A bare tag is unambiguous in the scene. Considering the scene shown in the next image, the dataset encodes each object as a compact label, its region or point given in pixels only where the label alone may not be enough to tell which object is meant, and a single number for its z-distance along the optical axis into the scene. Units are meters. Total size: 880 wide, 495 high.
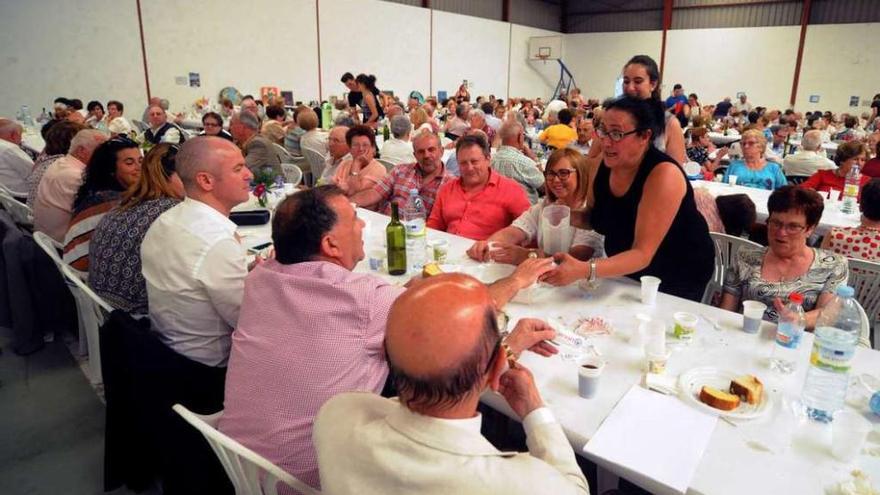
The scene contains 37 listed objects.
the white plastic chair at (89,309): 2.05
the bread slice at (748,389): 1.37
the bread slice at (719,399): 1.35
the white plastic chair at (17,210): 3.91
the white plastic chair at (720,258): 2.76
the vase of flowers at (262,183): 3.65
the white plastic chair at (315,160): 6.17
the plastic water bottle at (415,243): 2.38
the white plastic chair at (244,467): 1.16
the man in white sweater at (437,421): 0.84
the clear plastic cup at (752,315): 1.75
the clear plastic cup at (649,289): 1.97
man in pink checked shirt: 1.27
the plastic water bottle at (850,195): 3.86
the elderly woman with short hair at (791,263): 2.21
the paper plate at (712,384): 1.34
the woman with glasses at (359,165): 3.95
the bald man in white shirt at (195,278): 1.86
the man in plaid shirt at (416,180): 3.58
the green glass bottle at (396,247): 2.39
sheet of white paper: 1.16
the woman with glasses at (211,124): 6.38
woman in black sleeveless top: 1.95
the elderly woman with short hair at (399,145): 5.43
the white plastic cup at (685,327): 1.71
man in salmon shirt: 3.14
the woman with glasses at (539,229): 2.47
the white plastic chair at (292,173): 5.19
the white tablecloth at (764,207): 3.58
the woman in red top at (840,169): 4.44
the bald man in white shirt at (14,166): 4.93
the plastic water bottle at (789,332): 1.60
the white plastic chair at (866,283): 2.38
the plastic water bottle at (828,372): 1.32
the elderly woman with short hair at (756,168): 4.71
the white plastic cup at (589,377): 1.40
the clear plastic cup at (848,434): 1.20
